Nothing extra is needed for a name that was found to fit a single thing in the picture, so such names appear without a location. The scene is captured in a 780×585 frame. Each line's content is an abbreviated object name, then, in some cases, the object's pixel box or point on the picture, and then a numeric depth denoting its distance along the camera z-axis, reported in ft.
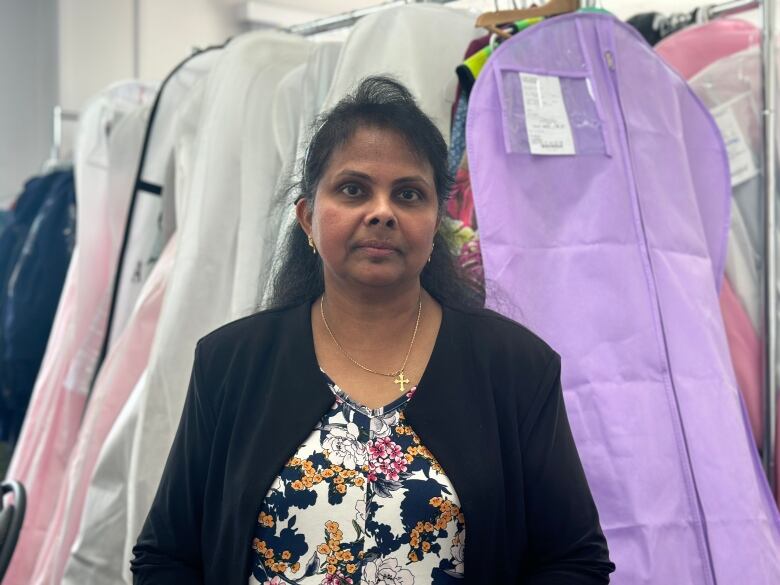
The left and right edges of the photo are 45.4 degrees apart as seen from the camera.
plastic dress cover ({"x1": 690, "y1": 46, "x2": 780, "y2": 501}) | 6.13
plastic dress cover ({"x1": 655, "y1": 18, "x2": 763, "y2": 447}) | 6.01
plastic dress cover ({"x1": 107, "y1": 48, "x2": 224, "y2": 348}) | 7.54
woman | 3.62
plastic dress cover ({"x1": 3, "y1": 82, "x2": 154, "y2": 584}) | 7.81
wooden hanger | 5.54
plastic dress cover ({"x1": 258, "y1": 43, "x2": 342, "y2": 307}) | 5.25
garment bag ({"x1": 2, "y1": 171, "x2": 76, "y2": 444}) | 9.23
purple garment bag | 4.77
